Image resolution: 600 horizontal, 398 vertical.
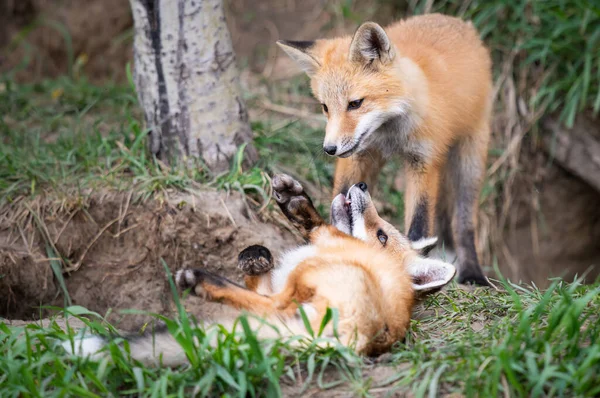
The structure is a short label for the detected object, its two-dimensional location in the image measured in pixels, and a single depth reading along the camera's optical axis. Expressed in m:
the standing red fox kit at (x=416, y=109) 7.32
